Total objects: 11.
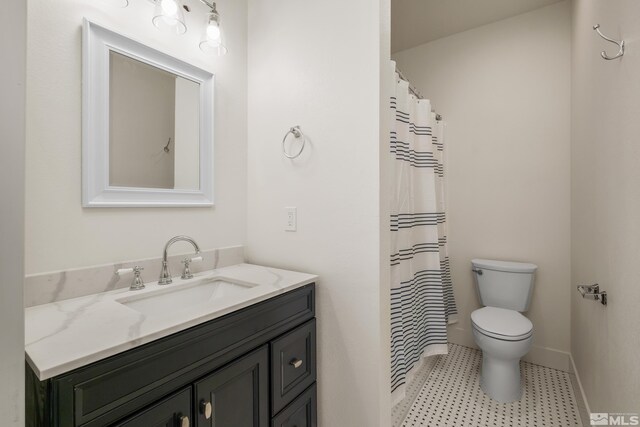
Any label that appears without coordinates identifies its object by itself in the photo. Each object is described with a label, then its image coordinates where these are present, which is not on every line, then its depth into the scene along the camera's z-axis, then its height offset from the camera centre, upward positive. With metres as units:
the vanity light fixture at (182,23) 1.21 +0.84
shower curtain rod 1.79 +0.84
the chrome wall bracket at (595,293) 1.25 -0.36
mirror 1.11 +0.38
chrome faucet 1.25 -0.23
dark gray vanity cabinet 0.66 -0.47
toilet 1.80 -0.72
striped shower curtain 1.56 -0.17
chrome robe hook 1.07 +0.61
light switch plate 1.49 -0.03
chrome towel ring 1.45 +0.39
